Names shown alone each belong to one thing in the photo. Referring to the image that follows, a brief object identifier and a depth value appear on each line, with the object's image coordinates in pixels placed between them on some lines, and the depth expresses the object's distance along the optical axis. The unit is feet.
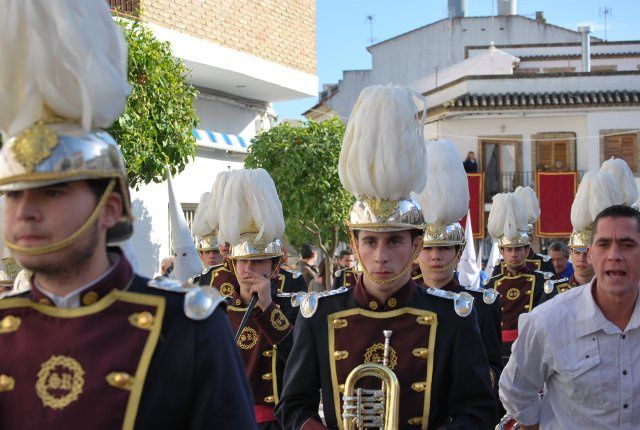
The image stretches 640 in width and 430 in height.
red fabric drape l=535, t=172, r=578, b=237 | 105.19
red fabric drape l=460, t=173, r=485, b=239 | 108.47
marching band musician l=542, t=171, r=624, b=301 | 34.76
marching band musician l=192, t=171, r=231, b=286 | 33.55
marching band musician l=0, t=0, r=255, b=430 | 9.91
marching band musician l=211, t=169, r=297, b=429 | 21.80
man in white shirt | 16.60
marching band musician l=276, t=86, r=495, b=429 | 16.44
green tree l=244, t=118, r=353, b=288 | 73.61
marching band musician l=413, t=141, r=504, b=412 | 24.00
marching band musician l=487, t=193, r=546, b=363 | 36.96
